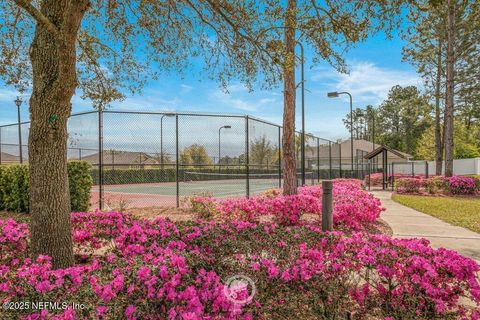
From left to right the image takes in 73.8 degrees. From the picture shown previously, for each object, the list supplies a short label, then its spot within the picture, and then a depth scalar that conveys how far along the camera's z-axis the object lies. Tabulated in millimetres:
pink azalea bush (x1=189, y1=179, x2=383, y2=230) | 5836
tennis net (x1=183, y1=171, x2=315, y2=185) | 12750
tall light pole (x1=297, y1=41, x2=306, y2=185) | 11934
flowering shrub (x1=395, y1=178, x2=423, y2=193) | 15102
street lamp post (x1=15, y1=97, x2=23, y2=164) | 15031
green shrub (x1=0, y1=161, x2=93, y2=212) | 7793
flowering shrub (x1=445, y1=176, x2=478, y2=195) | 13977
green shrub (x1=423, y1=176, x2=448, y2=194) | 14500
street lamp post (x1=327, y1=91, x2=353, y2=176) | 17812
